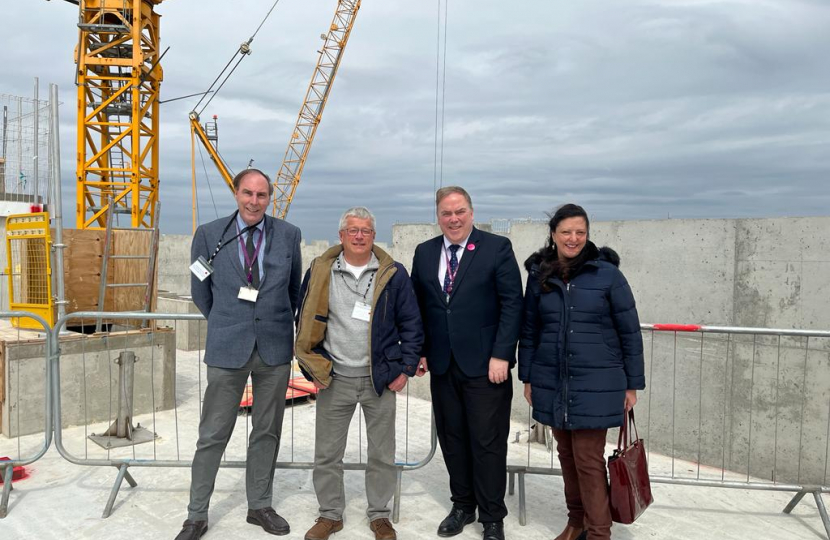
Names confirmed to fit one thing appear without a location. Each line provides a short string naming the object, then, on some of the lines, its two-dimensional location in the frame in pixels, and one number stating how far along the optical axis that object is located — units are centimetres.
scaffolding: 1088
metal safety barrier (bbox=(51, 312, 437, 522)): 519
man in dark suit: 309
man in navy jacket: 312
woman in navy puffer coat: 282
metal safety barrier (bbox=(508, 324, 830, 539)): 468
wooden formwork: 630
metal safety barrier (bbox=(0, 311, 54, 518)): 550
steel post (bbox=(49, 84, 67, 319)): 546
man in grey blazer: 317
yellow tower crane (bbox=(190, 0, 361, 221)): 3544
